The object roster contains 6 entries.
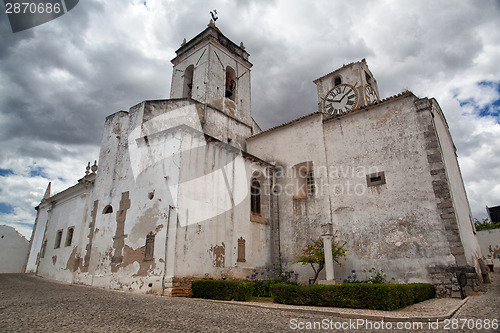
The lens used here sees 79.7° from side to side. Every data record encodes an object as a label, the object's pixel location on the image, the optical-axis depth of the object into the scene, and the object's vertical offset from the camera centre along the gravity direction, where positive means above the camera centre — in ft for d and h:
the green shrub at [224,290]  31.91 -1.72
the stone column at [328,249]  35.14 +2.64
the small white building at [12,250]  82.02 +6.78
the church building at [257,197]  37.04 +10.45
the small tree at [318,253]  39.83 +2.51
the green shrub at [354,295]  24.66 -1.99
